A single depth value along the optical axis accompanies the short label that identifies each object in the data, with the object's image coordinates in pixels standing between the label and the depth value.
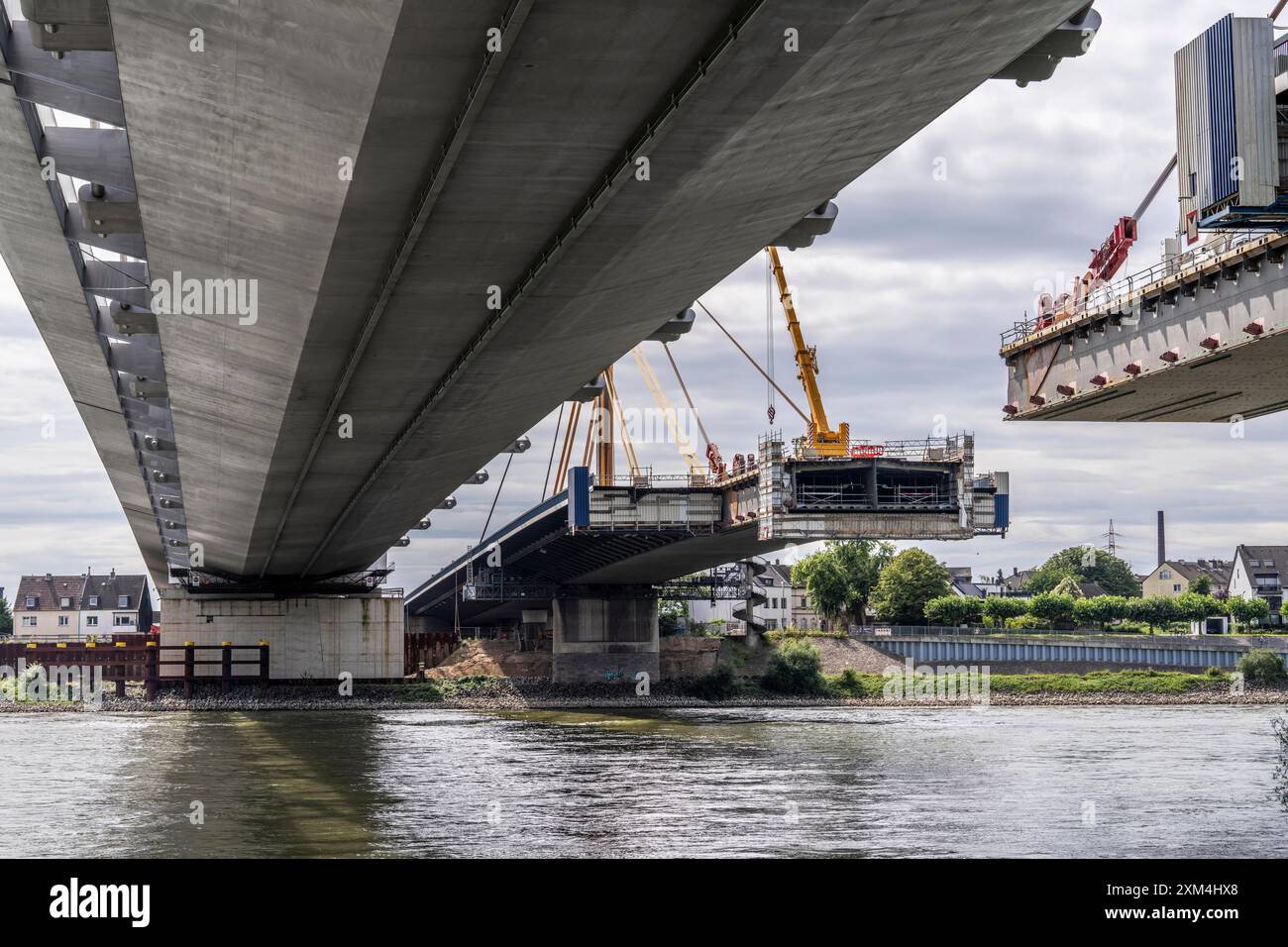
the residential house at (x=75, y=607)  167.62
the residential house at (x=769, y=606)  189.34
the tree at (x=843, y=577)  148.75
